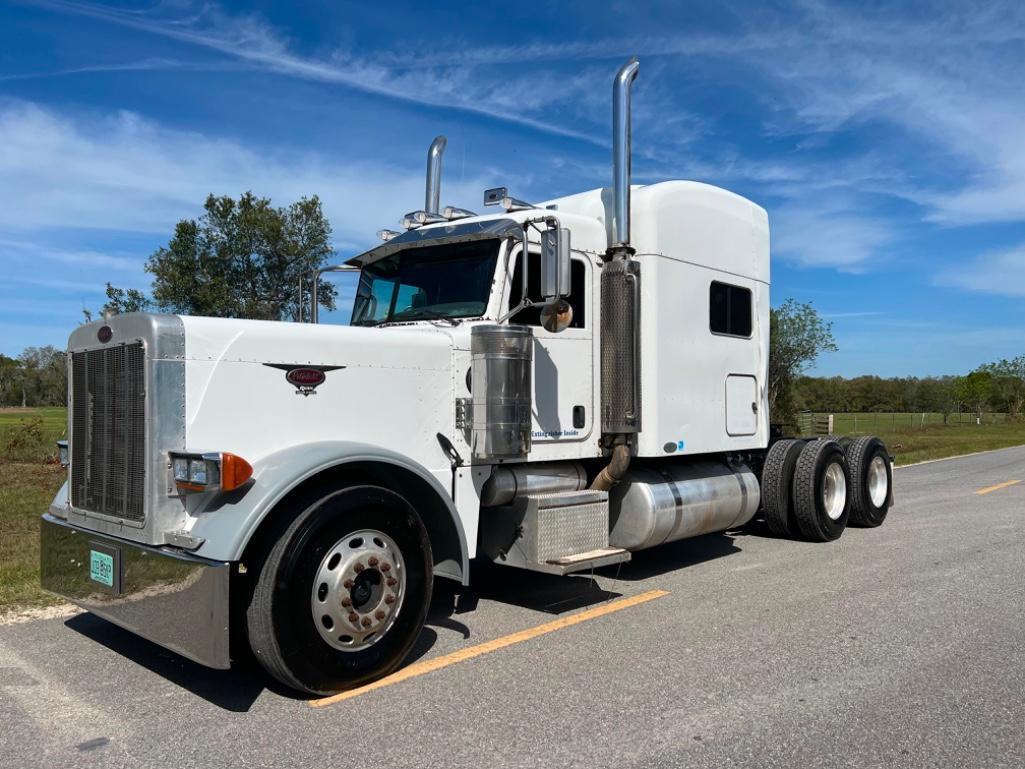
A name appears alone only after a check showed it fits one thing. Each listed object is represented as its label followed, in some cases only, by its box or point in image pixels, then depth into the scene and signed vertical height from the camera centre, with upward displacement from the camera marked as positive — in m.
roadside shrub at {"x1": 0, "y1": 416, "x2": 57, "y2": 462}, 17.69 -0.68
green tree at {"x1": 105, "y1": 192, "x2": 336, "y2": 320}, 25.19 +5.29
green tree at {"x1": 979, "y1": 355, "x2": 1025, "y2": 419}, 69.38 +2.08
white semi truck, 4.08 -0.11
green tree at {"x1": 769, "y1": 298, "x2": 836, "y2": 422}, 48.22 +4.14
